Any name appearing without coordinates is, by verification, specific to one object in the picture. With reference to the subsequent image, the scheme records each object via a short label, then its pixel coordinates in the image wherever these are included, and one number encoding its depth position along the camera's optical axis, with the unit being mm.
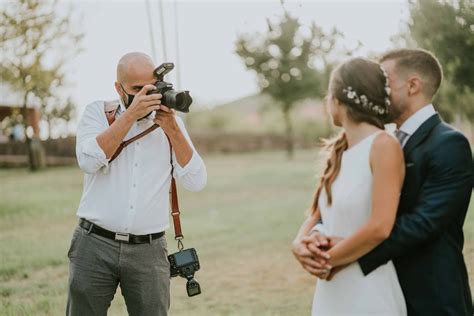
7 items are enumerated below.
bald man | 3193
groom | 2469
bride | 2357
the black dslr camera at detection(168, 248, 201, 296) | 3461
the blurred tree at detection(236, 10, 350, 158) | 35625
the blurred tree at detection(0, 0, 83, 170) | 10750
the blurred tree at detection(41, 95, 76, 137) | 15719
